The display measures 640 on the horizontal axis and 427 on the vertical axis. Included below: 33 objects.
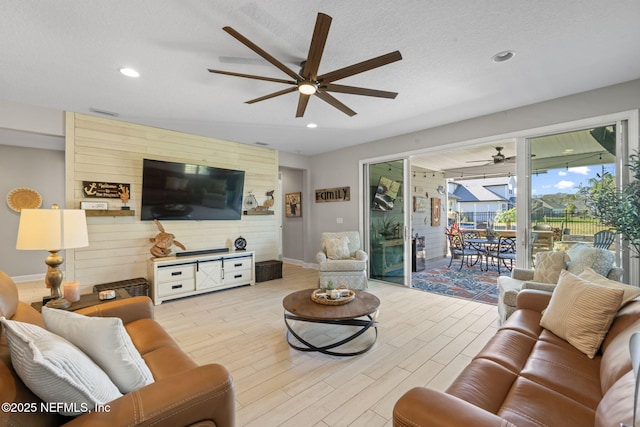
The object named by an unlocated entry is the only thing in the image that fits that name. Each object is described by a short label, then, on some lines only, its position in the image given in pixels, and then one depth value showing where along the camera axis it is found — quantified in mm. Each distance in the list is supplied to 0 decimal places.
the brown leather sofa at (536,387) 941
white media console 3977
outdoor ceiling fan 5373
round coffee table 2371
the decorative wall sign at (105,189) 3762
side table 2088
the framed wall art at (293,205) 6836
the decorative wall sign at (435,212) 7953
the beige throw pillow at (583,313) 1622
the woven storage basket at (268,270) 5117
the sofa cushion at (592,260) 2586
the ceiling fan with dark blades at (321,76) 1712
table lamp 1896
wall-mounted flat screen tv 4199
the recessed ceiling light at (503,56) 2340
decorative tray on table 2652
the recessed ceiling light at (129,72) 2600
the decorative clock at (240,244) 5104
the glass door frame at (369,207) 4820
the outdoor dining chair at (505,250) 5455
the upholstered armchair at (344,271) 4324
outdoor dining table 5894
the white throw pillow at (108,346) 1149
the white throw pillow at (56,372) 878
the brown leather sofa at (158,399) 885
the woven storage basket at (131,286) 3699
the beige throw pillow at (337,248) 4801
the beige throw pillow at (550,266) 2838
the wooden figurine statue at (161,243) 4191
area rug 4312
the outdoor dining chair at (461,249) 6203
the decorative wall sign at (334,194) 5688
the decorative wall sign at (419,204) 7336
